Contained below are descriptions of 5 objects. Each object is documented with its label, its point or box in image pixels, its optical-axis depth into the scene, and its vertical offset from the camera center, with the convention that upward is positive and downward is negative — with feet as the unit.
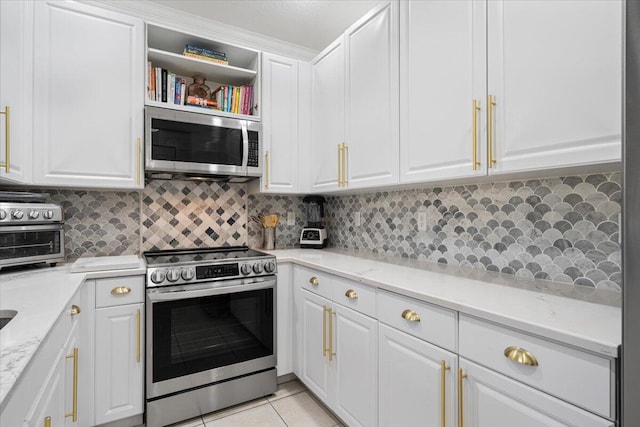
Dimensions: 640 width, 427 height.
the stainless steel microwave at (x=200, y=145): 6.99 +1.56
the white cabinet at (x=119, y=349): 5.86 -2.44
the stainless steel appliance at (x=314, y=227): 9.32 -0.38
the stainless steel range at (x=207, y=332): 6.25 -2.40
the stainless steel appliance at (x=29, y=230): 5.32 -0.28
